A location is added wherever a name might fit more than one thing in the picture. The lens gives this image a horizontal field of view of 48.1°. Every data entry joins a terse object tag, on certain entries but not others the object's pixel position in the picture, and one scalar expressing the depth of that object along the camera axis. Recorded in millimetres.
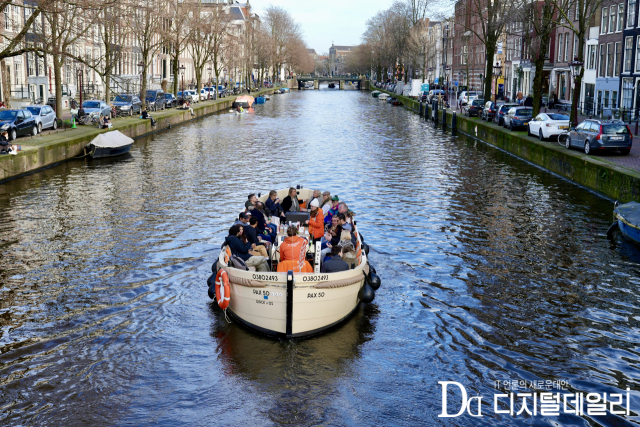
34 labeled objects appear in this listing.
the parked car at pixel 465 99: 68594
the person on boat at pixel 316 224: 17628
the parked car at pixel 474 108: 58094
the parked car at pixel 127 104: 57312
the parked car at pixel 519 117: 44125
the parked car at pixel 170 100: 71669
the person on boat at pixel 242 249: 14578
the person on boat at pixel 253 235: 16188
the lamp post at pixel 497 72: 92325
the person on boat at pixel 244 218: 16608
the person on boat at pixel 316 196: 20938
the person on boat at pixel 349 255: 14719
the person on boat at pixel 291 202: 20266
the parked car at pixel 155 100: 65250
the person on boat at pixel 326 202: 19188
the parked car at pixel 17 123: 34969
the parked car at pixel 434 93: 84956
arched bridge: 188138
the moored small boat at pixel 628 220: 19000
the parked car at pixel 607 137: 30719
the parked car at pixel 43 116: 40188
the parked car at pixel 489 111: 53500
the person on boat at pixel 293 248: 13844
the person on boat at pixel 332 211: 18641
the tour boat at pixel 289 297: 12805
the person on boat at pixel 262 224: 17781
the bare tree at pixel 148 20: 58556
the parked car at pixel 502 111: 48688
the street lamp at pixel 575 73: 37438
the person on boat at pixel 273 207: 19625
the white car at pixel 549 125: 37366
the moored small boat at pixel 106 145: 37562
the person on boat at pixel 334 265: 13891
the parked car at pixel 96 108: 47781
